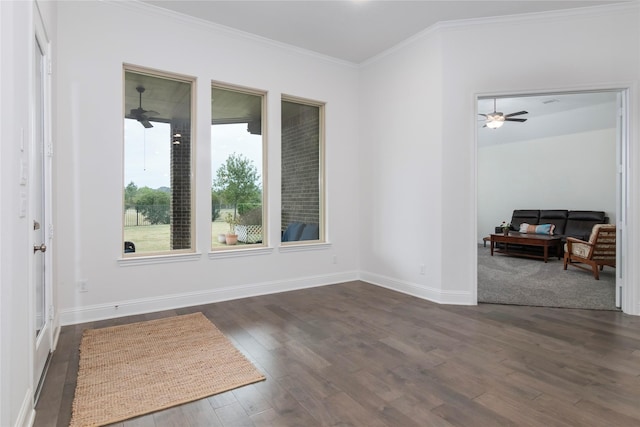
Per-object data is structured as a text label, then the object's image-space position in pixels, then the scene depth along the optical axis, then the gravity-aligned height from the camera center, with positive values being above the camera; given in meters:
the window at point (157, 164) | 3.69 +0.48
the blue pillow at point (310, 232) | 4.93 -0.34
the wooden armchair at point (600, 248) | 5.36 -0.61
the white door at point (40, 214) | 2.21 -0.05
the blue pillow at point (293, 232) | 4.74 -0.33
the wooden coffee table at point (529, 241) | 7.00 -0.68
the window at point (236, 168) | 4.20 +0.49
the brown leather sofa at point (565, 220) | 7.43 -0.25
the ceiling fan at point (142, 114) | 3.73 +1.00
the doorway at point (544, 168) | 6.11 +1.00
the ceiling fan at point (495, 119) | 6.59 +1.68
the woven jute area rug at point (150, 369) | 1.98 -1.09
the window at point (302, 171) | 4.73 +0.52
